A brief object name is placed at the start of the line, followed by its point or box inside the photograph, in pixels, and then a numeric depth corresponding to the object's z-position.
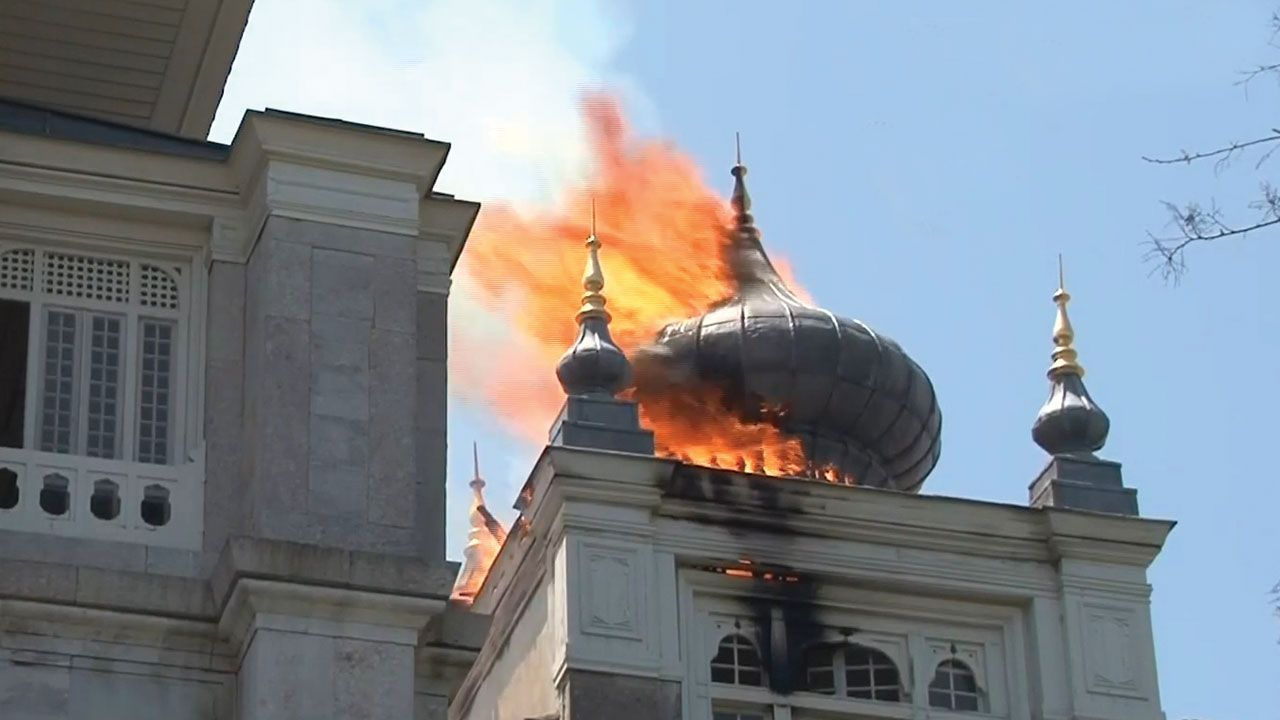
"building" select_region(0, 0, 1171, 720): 24.84
